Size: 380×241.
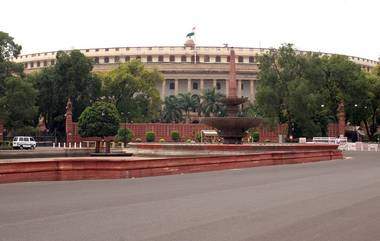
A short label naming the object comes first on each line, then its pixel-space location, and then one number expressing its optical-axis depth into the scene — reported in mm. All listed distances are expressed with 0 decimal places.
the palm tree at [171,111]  93375
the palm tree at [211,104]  93812
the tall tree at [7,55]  53094
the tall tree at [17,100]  53031
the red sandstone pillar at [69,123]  66562
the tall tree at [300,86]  58669
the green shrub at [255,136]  69112
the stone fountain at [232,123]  32594
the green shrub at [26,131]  62625
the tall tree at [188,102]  94562
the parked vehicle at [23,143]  55250
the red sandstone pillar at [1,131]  66719
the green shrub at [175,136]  72125
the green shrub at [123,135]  64781
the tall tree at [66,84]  70625
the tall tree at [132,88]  74062
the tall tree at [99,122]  44438
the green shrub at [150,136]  70188
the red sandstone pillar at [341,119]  66812
